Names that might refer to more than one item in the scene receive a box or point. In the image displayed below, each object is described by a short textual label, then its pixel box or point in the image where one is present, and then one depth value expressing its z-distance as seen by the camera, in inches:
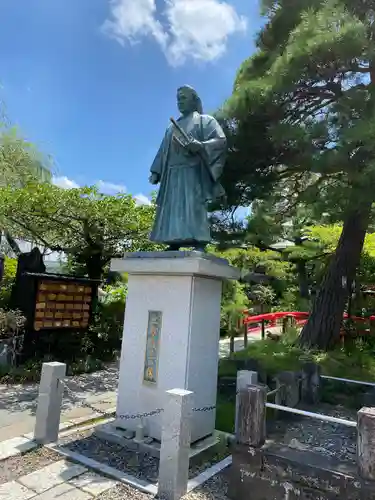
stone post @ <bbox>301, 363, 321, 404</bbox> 213.9
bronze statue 178.5
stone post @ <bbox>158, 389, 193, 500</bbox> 125.6
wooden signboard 307.5
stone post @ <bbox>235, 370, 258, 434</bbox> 164.6
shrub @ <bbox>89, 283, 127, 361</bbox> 360.5
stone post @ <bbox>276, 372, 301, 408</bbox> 191.0
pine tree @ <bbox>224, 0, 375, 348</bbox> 193.8
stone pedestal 161.2
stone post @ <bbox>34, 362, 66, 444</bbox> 162.7
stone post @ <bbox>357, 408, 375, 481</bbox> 107.0
